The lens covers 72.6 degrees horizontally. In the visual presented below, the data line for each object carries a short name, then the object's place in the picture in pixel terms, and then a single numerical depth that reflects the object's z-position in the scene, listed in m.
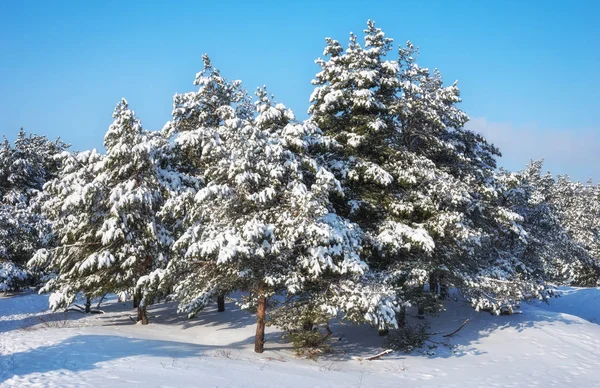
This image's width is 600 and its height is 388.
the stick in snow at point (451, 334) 18.24
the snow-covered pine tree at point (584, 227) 41.05
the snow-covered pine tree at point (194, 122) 17.66
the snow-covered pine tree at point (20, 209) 28.72
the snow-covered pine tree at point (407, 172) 16.39
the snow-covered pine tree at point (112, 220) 16.84
